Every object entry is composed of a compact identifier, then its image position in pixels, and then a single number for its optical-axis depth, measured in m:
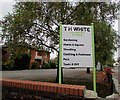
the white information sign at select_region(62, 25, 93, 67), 3.62
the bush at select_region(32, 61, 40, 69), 28.48
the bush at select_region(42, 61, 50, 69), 31.48
